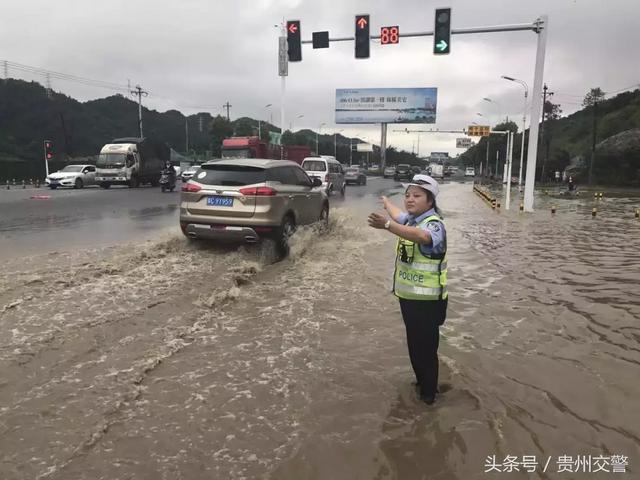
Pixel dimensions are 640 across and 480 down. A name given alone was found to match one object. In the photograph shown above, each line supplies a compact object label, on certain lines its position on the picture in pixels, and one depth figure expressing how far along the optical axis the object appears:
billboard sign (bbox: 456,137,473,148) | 51.72
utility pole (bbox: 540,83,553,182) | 54.95
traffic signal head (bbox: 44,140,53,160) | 34.09
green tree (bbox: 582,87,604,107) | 78.28
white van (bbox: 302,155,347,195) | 22.30
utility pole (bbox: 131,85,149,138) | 63.16
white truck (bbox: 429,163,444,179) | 59.29
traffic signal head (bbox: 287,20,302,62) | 18.53
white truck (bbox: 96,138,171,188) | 29.34
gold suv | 8.05
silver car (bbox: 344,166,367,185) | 38.44
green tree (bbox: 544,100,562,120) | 63.91
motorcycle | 25.52
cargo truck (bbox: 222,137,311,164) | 28.83
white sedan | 29.70
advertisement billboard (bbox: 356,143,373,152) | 98.16
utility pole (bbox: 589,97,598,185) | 47.32
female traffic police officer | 3.41
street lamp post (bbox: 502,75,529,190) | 25.54
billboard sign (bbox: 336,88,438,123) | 63.56
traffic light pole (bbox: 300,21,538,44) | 16.69
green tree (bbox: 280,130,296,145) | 86.68
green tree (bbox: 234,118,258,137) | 81.57
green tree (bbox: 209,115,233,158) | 76.88
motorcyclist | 25.59
